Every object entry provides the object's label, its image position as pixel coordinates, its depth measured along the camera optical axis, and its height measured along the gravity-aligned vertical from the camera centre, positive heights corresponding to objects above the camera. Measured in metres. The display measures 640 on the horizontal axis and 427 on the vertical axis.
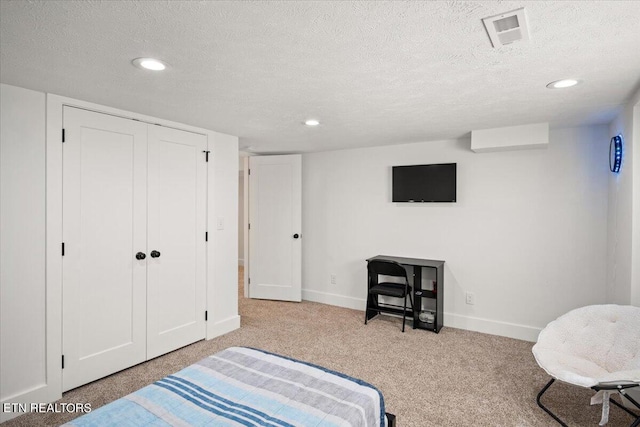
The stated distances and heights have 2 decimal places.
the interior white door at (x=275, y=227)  5.08 -0.23
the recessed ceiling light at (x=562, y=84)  2.21 +0.85
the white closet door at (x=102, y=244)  2.64 -0.27
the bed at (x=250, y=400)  1.41 -0.85
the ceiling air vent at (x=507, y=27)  1.47 +0.84
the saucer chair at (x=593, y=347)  2.04 -0.90
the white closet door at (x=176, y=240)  3.20 -0.28
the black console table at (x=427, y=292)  3.92 -0.95
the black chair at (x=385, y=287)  3.96 -0.90
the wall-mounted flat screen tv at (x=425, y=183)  4.12 +0.37
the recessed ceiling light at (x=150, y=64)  1.90 +0.84
